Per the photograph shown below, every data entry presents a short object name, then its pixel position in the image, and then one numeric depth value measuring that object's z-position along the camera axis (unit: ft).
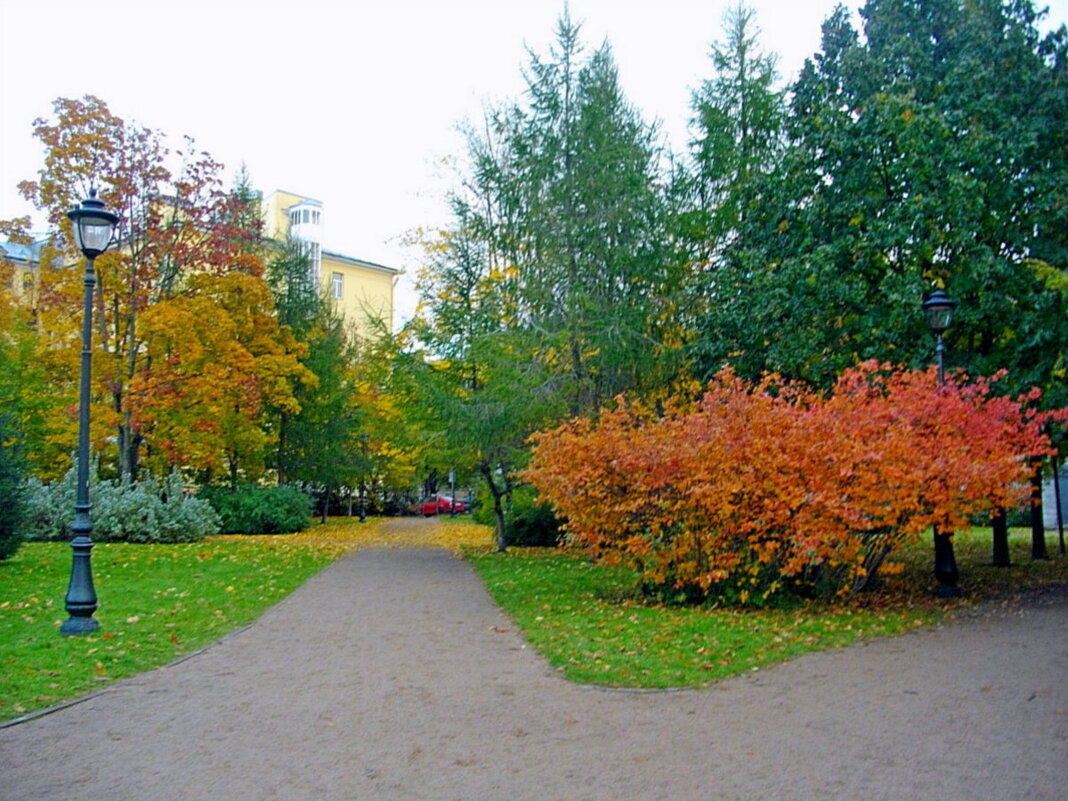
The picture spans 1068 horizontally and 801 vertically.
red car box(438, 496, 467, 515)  173.99
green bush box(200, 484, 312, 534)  99.40
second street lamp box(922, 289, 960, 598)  42.68
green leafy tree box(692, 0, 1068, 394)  47.60
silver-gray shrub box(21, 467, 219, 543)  72.18
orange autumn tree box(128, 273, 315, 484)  80.94
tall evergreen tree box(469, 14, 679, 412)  65.62
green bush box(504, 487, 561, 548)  82.17
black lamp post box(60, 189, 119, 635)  33.09
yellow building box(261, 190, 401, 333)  197.26
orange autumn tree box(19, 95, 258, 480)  79.25
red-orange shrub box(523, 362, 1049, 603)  35.14
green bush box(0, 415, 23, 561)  52.70
